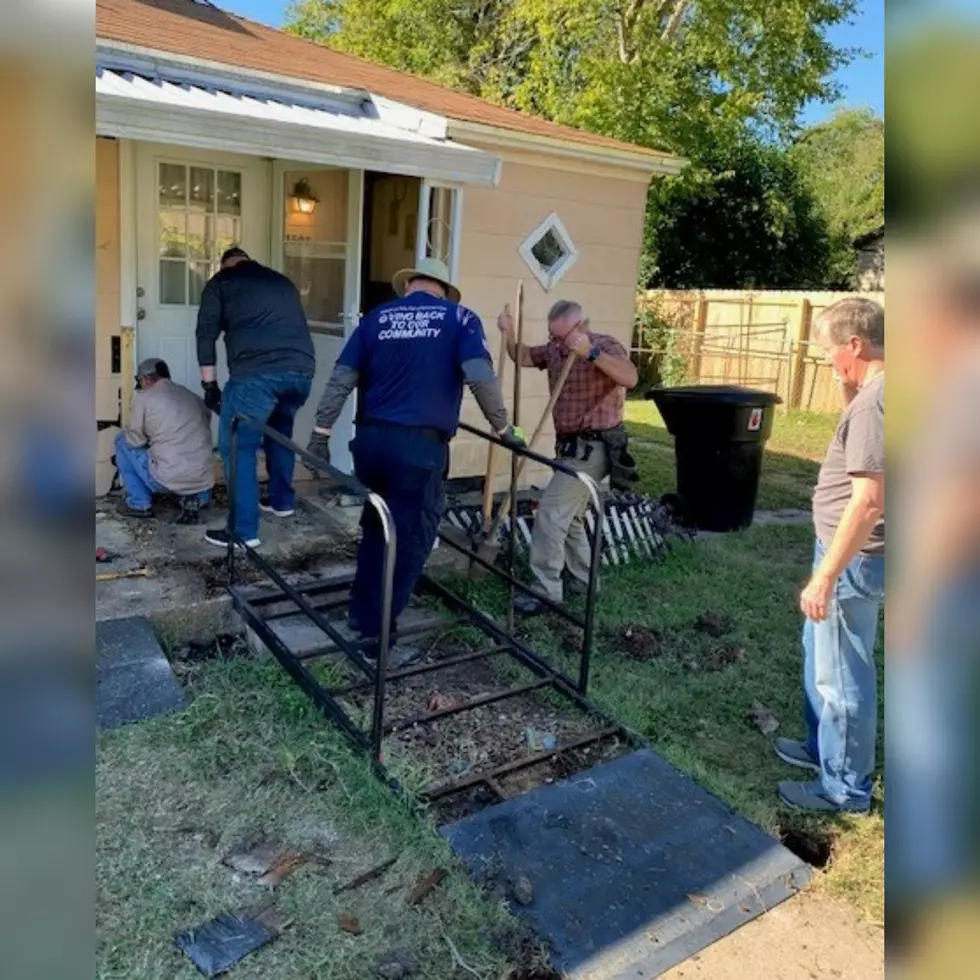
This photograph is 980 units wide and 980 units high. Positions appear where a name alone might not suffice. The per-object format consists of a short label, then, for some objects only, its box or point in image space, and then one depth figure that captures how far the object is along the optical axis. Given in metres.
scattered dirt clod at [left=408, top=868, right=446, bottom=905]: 2.87
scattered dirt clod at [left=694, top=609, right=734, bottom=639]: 5.22
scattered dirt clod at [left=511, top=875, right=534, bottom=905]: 2.89
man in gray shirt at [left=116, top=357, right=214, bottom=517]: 5.38
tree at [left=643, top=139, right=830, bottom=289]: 20.95
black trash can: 7.01
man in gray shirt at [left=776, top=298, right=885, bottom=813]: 2.90
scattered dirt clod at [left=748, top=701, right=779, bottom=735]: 4.16
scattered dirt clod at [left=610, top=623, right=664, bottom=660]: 4.87
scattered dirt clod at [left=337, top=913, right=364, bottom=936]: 2.70
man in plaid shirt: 5.20
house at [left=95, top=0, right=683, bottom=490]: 5.18
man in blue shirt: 4.03
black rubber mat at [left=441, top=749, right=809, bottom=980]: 2.78
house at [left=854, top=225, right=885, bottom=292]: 19.23
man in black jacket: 5.13
